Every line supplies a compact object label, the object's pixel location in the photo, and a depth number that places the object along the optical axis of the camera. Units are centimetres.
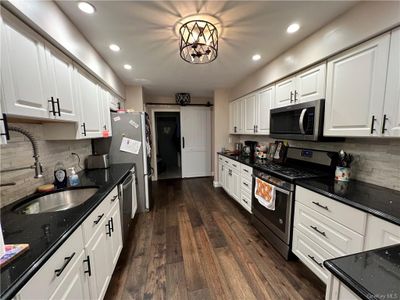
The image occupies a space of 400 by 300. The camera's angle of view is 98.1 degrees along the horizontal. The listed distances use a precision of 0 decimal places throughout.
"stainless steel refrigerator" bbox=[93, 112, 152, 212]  279
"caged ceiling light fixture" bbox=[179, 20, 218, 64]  162
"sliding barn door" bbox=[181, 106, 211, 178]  493
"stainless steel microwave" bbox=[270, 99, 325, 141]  183
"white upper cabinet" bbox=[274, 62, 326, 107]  184
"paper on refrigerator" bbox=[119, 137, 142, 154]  282
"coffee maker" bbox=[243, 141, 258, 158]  346
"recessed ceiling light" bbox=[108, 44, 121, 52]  205
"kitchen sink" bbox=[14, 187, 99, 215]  136
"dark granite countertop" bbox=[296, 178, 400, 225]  112
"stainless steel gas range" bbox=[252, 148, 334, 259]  185
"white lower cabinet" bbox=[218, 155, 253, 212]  277
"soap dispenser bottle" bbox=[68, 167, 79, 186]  176
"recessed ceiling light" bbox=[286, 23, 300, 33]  172
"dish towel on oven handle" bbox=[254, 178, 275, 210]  205
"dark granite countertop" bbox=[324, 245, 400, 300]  56
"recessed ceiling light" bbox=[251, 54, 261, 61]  240
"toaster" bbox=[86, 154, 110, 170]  251
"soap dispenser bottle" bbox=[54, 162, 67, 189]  168
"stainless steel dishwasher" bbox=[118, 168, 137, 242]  203
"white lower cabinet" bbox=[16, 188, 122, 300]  75
